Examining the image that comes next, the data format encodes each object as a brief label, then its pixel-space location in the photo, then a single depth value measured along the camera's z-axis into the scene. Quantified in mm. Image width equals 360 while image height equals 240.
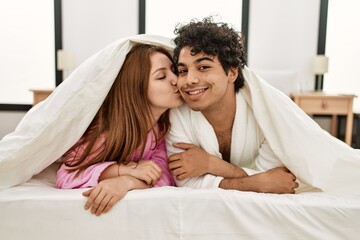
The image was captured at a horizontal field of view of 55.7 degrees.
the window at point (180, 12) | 3932
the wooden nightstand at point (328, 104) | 3272
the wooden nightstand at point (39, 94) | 3471
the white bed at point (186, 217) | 897
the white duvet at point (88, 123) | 1059
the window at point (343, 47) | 3814
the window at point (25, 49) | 3914
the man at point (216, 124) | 1140
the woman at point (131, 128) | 1119
